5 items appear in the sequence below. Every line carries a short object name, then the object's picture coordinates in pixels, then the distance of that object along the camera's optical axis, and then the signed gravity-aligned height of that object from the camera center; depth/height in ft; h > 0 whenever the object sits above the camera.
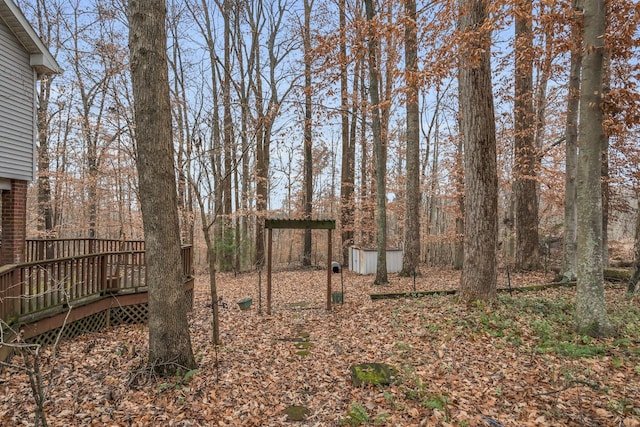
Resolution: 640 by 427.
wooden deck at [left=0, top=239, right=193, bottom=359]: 17.10 -4.91
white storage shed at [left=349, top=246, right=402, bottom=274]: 46.83 -5.99
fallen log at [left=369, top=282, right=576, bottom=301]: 25.84 -5.63
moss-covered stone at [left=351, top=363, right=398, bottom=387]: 13.76 -6.35
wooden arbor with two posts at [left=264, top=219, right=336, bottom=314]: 26.35 -0.81
